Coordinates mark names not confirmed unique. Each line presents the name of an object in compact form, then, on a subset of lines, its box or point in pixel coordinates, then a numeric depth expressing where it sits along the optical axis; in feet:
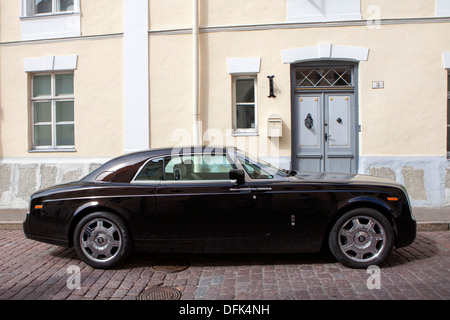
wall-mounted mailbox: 23.54
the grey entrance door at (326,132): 24.50
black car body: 12.70
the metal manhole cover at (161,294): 10.68
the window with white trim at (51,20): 26.07
